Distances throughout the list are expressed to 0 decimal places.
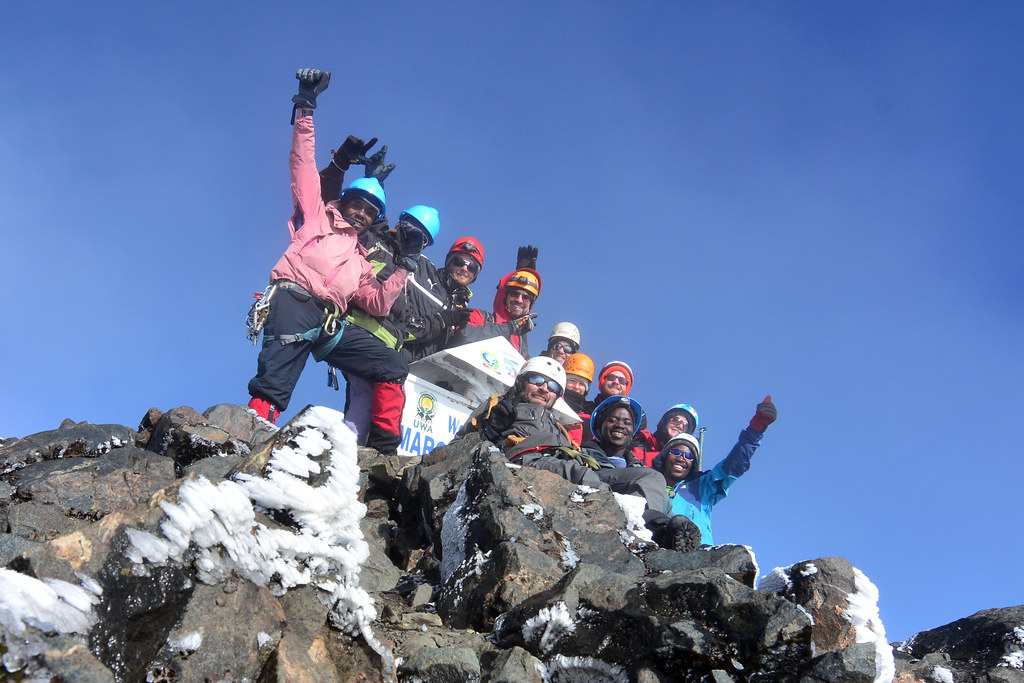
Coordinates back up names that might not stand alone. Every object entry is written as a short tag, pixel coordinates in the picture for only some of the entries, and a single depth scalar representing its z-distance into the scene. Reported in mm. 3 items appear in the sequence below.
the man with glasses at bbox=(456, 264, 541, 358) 12578
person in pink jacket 8125
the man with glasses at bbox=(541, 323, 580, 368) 13240
